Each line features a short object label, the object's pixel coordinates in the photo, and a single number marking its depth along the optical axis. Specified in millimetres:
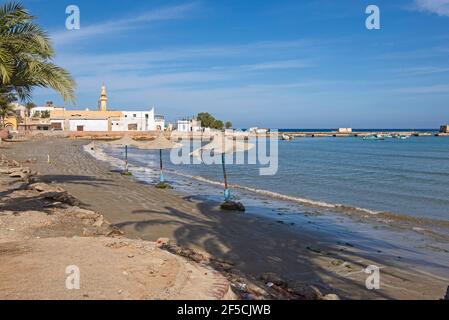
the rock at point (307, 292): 6346
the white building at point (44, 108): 114200
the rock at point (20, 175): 19228
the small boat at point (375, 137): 117612
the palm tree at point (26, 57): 8562
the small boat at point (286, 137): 118225
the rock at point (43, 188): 15055
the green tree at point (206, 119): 117062
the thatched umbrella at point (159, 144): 21812
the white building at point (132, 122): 92750
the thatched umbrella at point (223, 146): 15117
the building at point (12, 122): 83188
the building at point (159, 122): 98956
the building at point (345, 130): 158125
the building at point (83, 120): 89750
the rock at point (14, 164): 25947
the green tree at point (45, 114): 101200
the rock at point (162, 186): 21078
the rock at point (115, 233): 9320
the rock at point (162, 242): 8538
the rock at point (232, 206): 15352
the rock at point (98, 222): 10471
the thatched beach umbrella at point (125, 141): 26258
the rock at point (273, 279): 7124
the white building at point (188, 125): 101406
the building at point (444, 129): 145000
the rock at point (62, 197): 13258
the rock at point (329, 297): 5945
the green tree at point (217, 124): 118950
